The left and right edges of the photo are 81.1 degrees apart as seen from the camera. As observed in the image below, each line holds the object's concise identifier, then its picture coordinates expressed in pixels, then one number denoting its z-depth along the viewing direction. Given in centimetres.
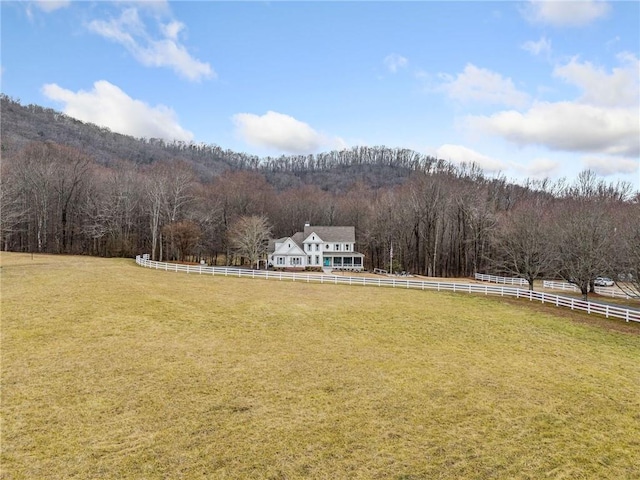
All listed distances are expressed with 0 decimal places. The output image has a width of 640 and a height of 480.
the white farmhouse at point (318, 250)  5272
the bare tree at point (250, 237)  4991
